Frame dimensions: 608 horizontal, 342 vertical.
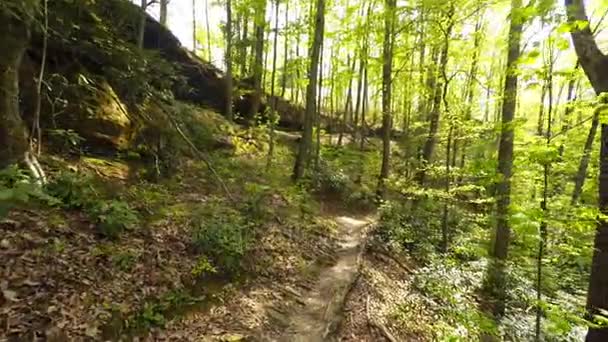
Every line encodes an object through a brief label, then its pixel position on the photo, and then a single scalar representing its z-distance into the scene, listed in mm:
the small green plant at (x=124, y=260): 4059
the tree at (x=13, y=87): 4270
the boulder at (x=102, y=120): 6172
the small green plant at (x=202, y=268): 4660
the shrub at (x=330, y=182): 11867
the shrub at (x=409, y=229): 8875
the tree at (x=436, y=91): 8617
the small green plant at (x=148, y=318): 3523
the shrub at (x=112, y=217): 4418
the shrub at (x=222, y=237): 5105
